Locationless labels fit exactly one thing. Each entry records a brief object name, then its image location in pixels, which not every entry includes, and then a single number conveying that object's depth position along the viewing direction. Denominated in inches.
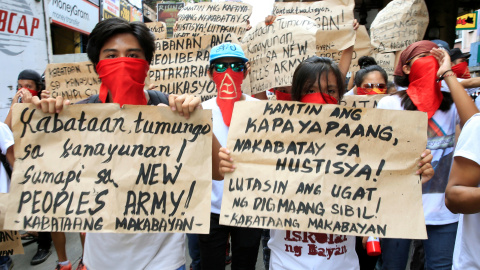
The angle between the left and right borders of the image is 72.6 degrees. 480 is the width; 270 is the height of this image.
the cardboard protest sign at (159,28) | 203.2
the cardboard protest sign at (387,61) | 195.5
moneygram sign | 416.2
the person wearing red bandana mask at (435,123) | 83.9
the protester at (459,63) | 154.2
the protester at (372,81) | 135.9
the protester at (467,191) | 56.8
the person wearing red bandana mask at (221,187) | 93.2
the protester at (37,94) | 148.7
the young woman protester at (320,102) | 63.0
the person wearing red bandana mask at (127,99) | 64.1
